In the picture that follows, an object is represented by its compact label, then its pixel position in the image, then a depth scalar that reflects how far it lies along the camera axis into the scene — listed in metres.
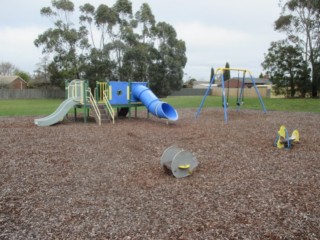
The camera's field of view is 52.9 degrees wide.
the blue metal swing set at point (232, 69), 14.70
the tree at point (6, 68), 79.86
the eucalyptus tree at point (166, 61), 43.09
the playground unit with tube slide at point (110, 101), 13.27
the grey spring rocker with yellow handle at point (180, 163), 5.91
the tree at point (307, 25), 34.06
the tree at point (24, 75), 72.00
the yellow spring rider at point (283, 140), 7.97
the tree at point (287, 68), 36.56
